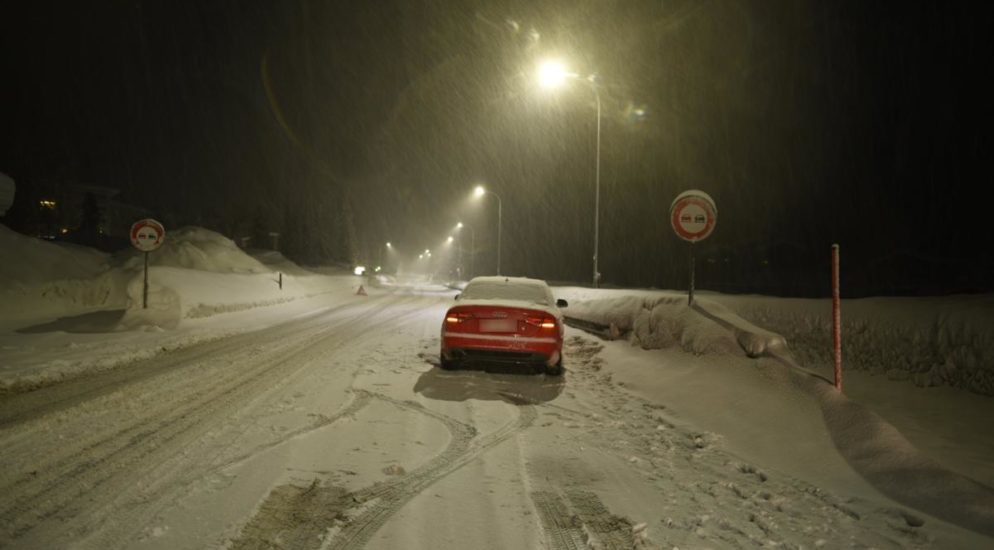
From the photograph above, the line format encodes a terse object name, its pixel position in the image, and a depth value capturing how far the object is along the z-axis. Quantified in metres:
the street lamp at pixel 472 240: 58.88
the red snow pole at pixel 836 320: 6.07
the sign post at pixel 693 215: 9.65
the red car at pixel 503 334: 8.27
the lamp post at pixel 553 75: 16.38
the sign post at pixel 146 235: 14.55
